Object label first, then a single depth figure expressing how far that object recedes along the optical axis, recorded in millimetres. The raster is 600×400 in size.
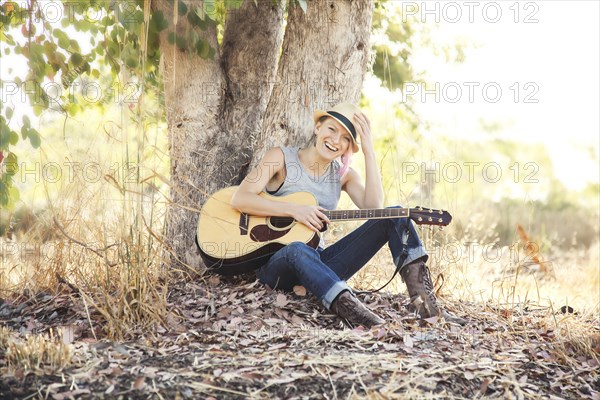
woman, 3898
